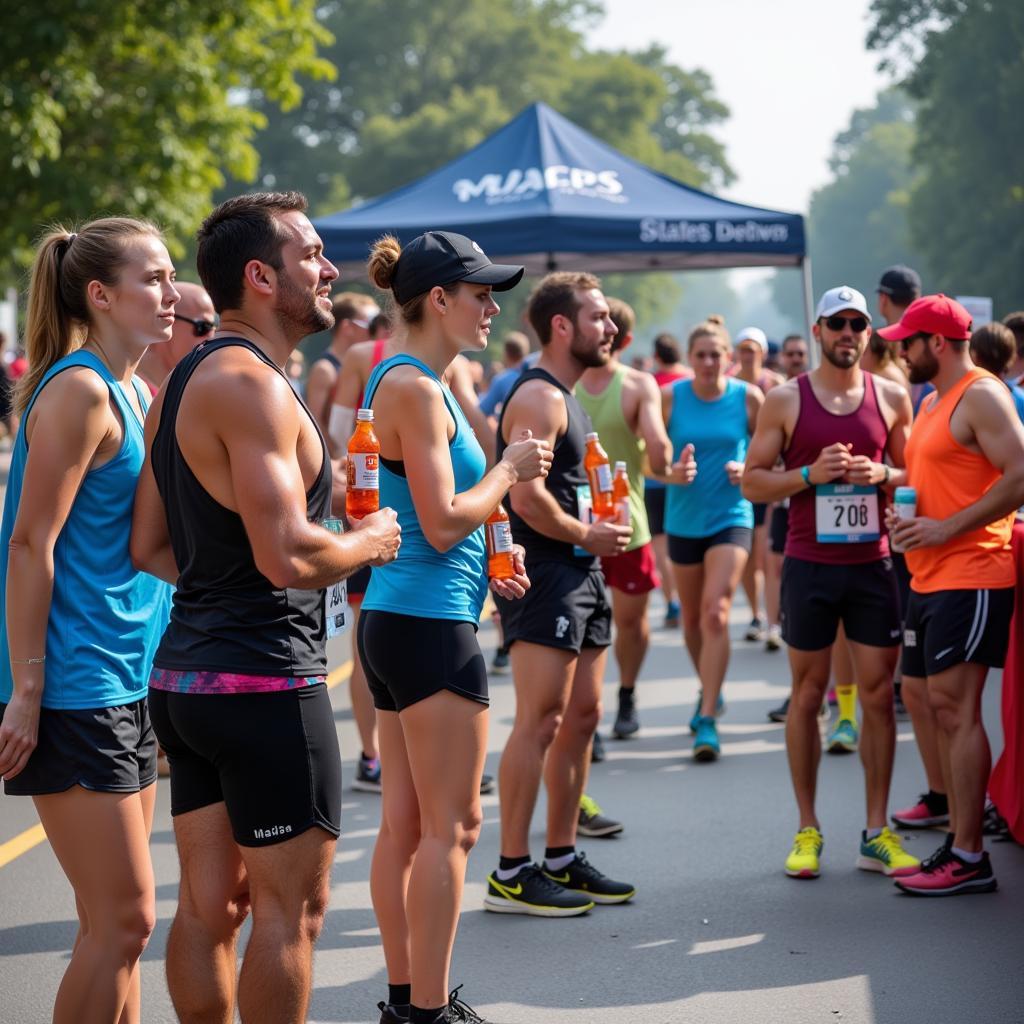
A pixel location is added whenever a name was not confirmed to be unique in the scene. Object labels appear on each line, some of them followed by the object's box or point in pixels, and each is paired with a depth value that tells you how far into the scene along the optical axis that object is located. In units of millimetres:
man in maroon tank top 5520
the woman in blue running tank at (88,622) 3125
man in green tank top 7359
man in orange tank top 5180
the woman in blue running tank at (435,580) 3668
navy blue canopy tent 10961
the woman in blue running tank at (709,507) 7633
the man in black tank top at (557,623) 5066
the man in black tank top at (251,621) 2857
